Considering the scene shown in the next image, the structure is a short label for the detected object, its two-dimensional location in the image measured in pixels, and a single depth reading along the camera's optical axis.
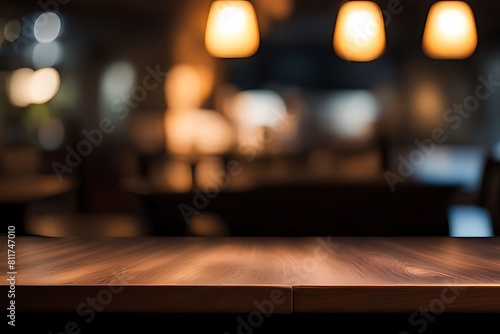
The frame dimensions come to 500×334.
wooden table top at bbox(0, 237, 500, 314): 1.14
